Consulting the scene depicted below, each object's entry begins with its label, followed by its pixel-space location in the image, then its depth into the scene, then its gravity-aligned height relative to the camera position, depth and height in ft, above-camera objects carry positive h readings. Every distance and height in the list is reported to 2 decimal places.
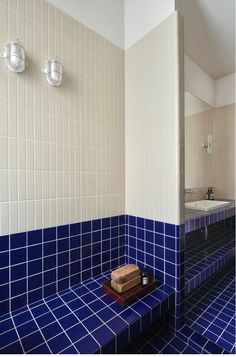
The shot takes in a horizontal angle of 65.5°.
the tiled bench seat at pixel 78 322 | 2.73 -2.46
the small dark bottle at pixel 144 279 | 3.96 -2.21
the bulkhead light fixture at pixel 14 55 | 3.07 +2.09
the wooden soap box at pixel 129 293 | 3.54 -2.33
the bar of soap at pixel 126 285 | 3.69 -2.23
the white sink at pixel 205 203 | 5.84 -0.98
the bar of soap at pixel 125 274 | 3.76 -2.04
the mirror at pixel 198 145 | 6.98 +1.34
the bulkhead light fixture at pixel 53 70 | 3.55 +2.10
